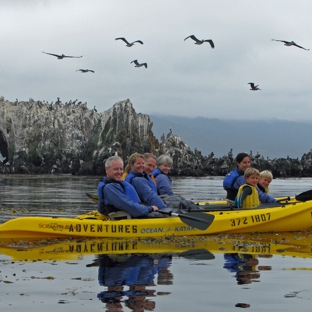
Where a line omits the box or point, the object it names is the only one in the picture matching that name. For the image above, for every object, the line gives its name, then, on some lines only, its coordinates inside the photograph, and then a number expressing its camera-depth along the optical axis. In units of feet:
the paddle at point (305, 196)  51.83
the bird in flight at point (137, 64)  96.04
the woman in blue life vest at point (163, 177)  46.52
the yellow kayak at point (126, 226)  39.68
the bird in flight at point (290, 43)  75.84
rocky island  252.01
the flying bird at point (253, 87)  87.40
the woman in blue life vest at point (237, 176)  47.38
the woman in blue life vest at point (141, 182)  41.05
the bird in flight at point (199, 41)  77.93
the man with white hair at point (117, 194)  37.91
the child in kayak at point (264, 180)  50.34
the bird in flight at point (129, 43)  88.00
